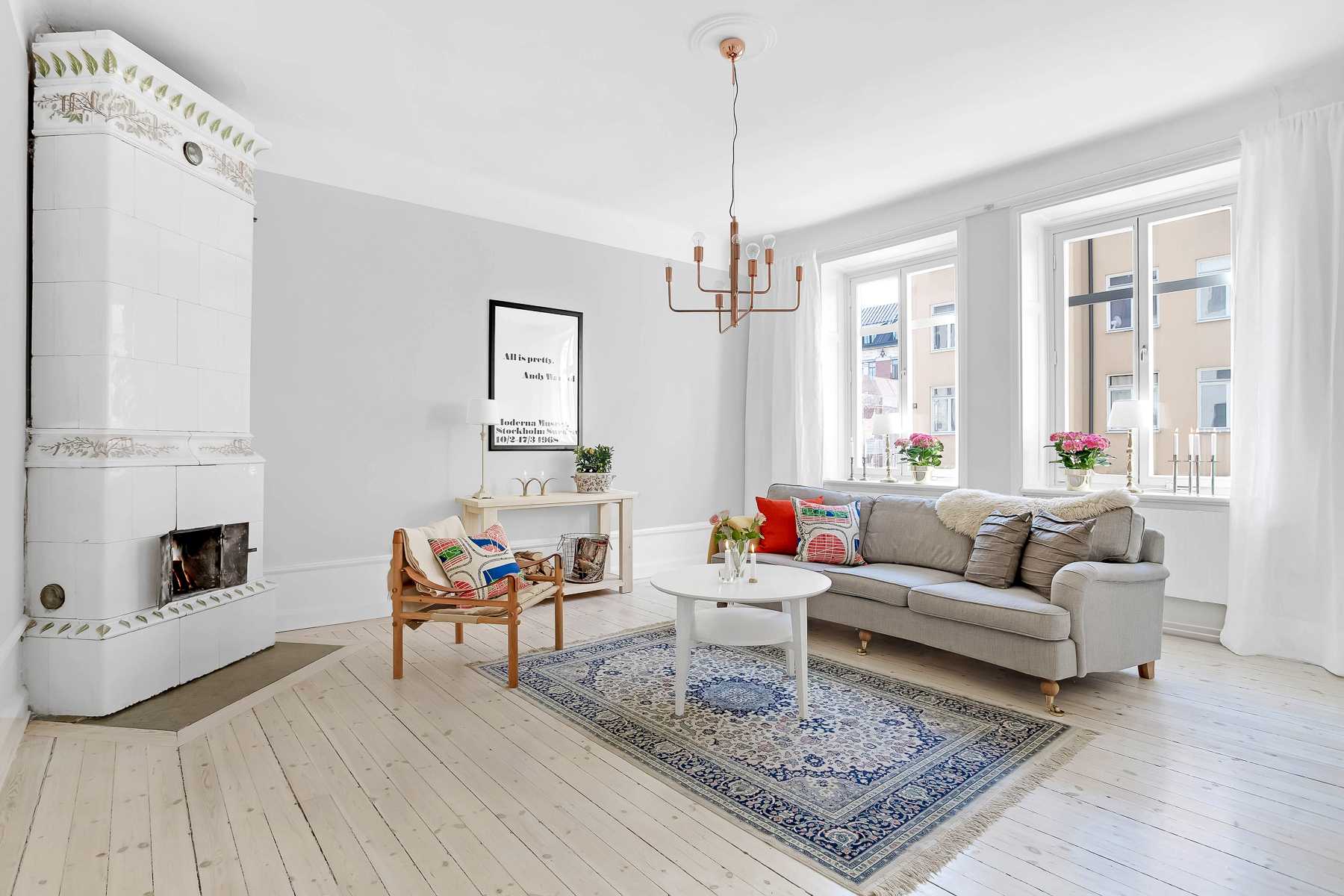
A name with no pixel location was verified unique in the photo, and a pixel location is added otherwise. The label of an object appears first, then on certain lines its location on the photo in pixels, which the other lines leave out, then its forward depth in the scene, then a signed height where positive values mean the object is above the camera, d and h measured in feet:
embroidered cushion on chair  11.71 -2.07
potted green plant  17.19 -0.55
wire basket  16.51 -2.63
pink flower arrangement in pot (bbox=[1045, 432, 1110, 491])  14.40 -0.15
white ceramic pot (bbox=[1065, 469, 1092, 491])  14.52 -0.67
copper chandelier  10.13 +3.05
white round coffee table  9.52 -2.59
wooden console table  15.36 -1.53
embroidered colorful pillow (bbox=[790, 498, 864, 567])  13.75 -1.76
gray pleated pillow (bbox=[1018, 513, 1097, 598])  10.92 -1.63
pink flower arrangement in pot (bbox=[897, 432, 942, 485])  17.80 -0.16
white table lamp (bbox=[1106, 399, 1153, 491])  13.73 +0.59
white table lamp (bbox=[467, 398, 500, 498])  15.19 +0.76
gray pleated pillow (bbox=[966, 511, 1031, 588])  11.46 -1.75
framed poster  16.75 +1.76
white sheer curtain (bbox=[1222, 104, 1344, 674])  11.48 +0.91
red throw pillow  14.82 -1.80
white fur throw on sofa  11.19 -1.02
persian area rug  6.62 -3.72
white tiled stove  9.48 +1.02
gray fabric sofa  9.94 -2.51
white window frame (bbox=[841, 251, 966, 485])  18.18 +3.58
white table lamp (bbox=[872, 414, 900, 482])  17.83 +0.59
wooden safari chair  10.90 -2.50
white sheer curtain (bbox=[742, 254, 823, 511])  20.17 +1.69
